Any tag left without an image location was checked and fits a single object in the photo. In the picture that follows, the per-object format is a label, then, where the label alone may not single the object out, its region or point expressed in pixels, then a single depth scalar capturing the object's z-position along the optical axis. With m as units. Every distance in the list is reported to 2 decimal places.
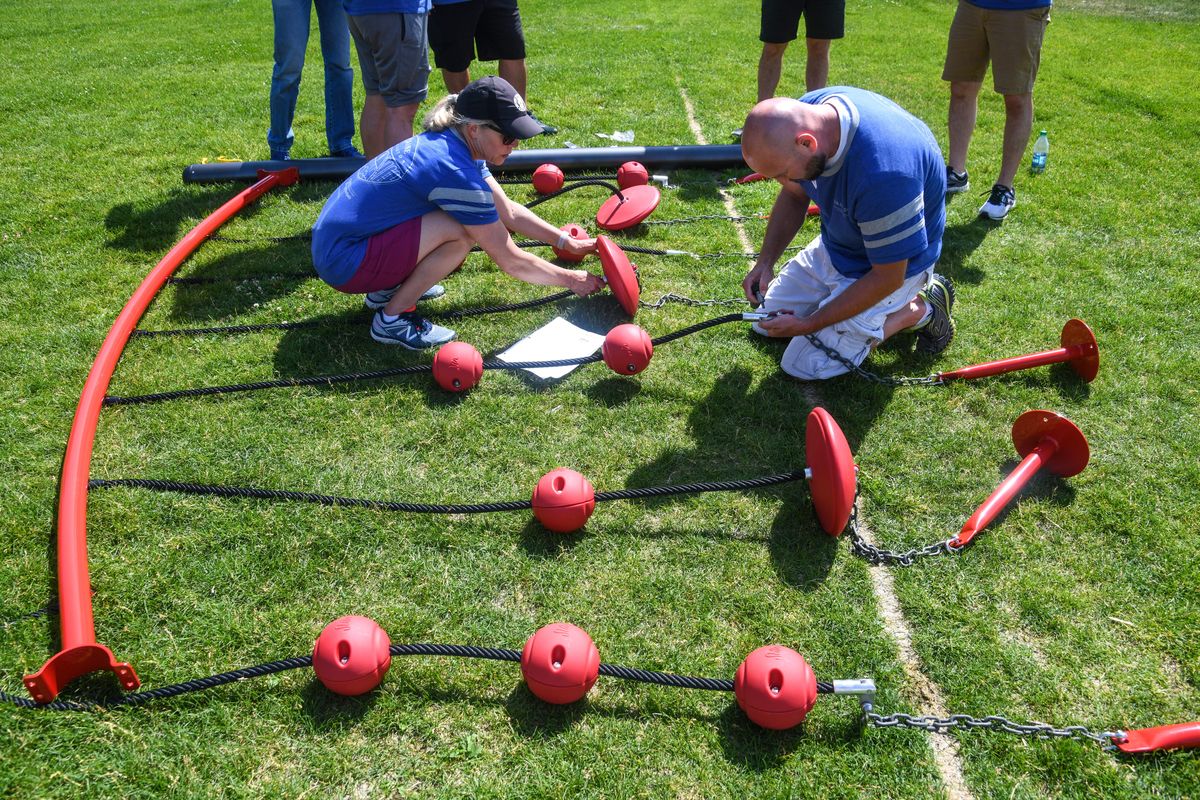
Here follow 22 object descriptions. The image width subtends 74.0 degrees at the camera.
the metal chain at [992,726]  2.58
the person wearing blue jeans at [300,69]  6.30
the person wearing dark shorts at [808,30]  6.65
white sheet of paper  4.49
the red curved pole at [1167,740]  2.51
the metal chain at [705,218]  6.07
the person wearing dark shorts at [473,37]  6.56
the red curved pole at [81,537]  2.69
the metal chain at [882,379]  4.19
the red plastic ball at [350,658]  2.69
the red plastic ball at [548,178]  6.42
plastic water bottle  6.68
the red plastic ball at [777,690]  2.54
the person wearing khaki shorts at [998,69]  5.38
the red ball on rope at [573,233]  5.16
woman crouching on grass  4.16
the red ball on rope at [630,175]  6.39
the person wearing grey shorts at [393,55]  5.38
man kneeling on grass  3.39
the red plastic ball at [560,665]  2.63
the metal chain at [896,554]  3.25
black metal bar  6.73
